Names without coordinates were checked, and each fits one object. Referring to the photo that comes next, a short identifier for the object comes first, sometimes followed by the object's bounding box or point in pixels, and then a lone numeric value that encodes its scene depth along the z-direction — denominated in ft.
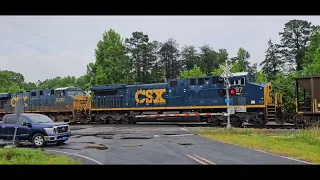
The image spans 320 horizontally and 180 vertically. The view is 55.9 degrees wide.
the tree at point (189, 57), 226.38
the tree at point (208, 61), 220.84
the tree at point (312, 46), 157.82
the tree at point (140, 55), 178.70
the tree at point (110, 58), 139.23
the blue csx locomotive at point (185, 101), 68.59
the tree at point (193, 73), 163.20
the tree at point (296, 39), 196.35
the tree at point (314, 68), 107.78
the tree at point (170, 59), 218.38
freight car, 57.77
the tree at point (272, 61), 216.13
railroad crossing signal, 58.06
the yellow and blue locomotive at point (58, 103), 97.19
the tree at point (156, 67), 187.49
